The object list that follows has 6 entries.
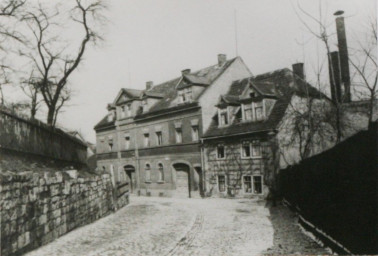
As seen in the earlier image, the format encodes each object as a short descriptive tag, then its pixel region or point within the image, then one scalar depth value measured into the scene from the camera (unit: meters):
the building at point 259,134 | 24.91
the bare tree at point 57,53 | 22.00
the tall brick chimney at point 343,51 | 27.77
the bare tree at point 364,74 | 19.68
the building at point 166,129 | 30.61
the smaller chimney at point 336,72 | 28.08
